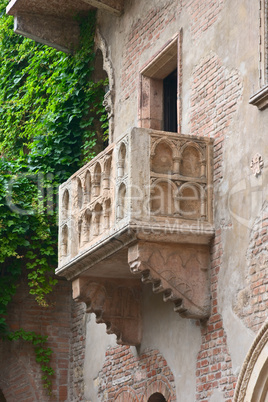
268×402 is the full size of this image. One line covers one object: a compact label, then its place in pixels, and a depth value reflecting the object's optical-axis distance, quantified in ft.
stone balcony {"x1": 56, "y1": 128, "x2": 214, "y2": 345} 34.61
